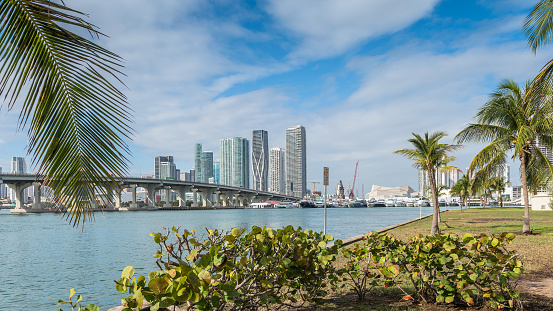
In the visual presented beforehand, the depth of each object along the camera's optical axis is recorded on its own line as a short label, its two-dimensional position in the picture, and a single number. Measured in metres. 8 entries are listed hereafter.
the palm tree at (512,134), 16.58
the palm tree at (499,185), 66.49
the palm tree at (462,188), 66.42
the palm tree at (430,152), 18.89
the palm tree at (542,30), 8.52
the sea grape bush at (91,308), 2.58
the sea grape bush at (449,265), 4.90
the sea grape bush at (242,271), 2.66
